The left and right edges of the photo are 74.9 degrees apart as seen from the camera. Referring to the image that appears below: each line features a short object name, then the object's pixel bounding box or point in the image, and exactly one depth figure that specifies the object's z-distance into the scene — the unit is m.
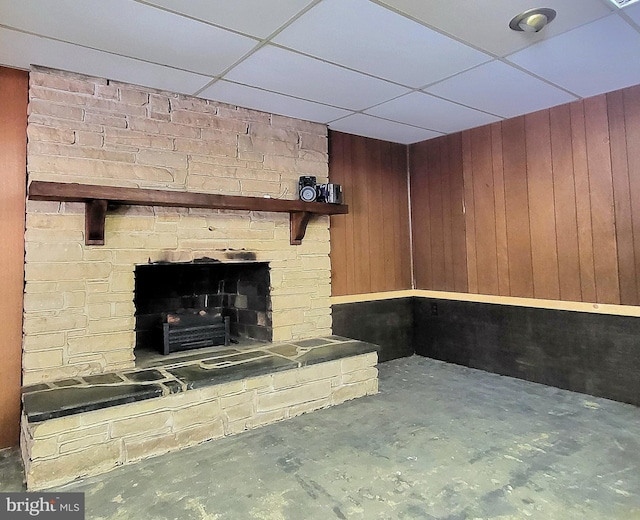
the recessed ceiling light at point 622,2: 2.03
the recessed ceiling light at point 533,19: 2.11
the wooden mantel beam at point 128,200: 2.44
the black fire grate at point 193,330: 3.34
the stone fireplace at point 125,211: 2.62
